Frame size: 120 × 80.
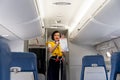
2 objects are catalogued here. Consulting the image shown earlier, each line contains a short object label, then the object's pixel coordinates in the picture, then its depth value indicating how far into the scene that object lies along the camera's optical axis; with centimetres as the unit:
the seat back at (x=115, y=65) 229
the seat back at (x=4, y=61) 96
